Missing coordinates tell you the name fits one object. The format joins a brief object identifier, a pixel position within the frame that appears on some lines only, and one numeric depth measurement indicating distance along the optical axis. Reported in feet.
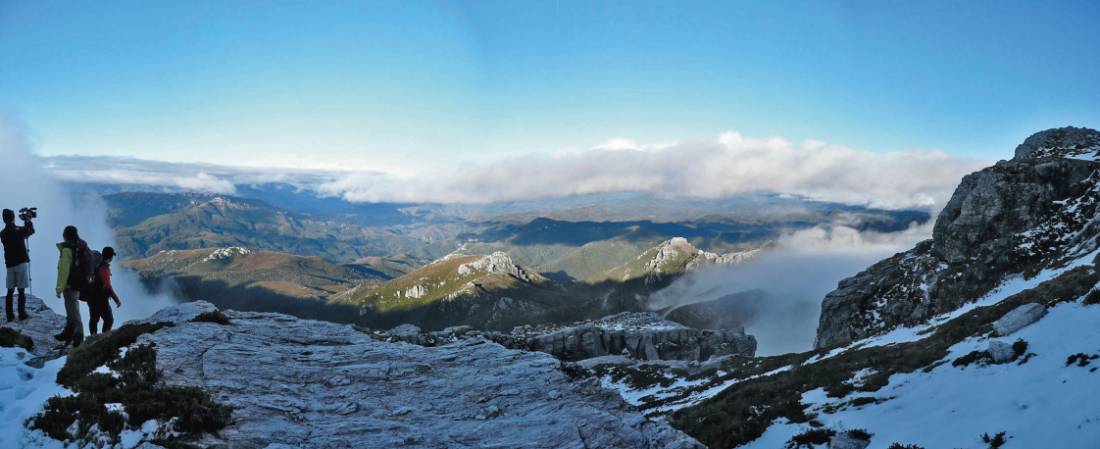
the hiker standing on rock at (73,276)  70.64
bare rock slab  45.60
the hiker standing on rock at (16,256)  74.90
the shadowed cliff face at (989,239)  161.33
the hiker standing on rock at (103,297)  75.82
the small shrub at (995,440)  48.57
